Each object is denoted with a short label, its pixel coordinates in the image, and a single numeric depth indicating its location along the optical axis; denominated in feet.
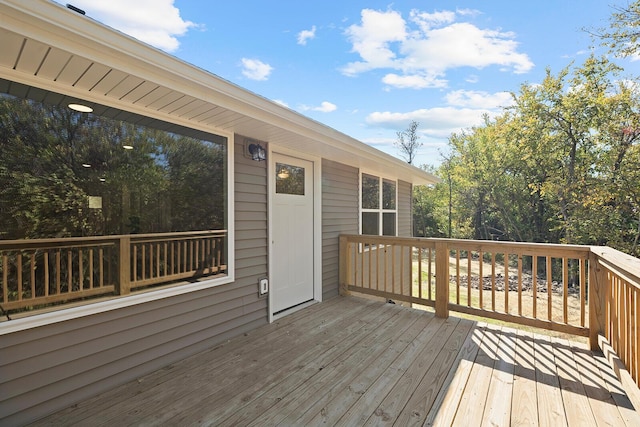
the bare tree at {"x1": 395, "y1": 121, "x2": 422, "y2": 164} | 66.23
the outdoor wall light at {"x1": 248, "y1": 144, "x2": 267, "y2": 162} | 10.82
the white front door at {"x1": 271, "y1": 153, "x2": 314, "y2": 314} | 12.35
